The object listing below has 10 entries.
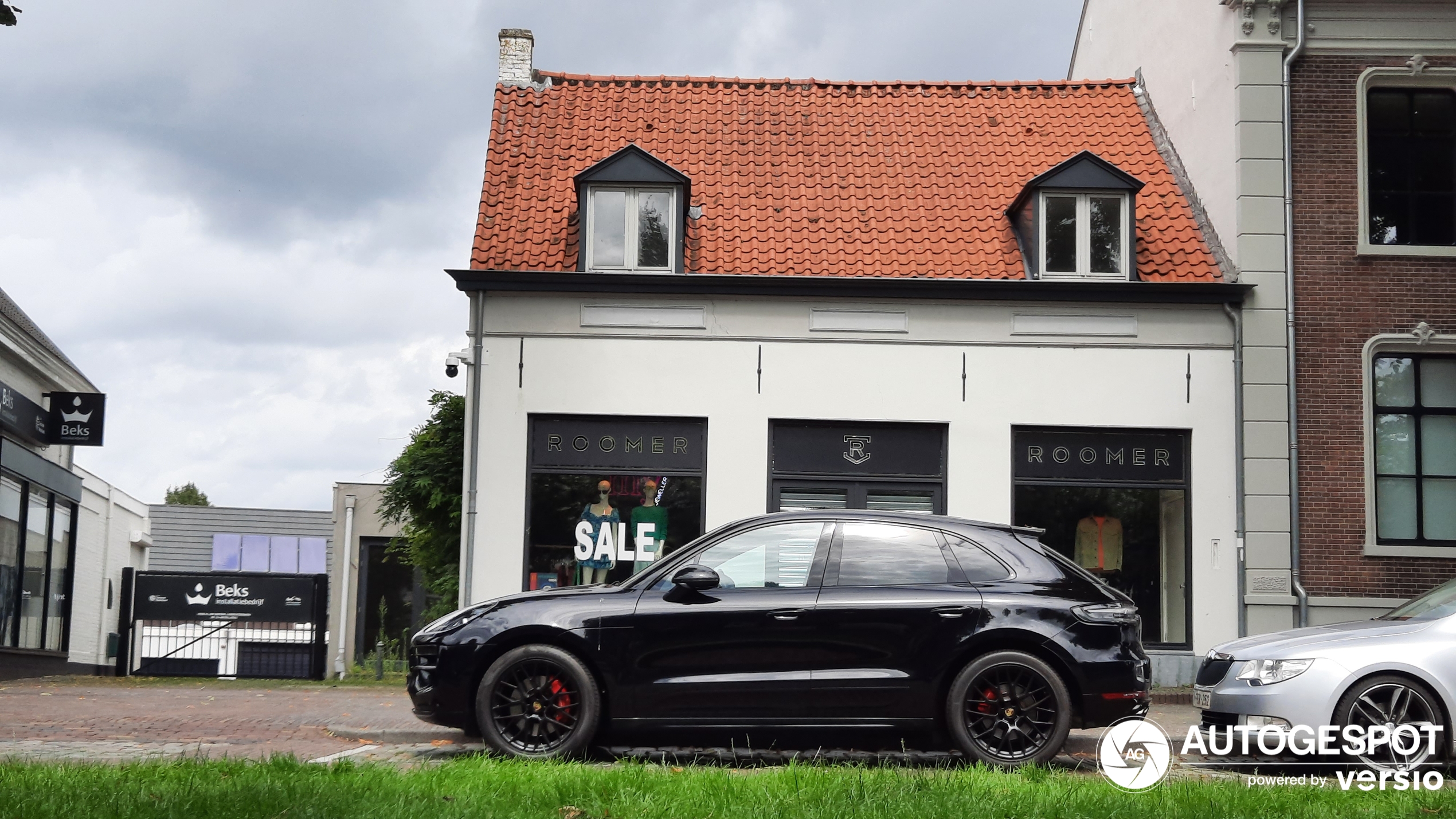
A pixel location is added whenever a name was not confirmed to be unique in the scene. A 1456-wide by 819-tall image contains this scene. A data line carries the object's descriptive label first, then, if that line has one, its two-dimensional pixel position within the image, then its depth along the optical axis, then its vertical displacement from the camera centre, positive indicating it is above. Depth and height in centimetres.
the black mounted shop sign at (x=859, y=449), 1644 +140
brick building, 1598 +348
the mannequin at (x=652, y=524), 1625 +41
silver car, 873 -63
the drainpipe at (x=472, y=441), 1612 +136
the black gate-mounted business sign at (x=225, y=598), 2012 -68
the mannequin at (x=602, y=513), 1638 +56
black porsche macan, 852 -59
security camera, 1652 +232
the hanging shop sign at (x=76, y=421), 2303 +208
